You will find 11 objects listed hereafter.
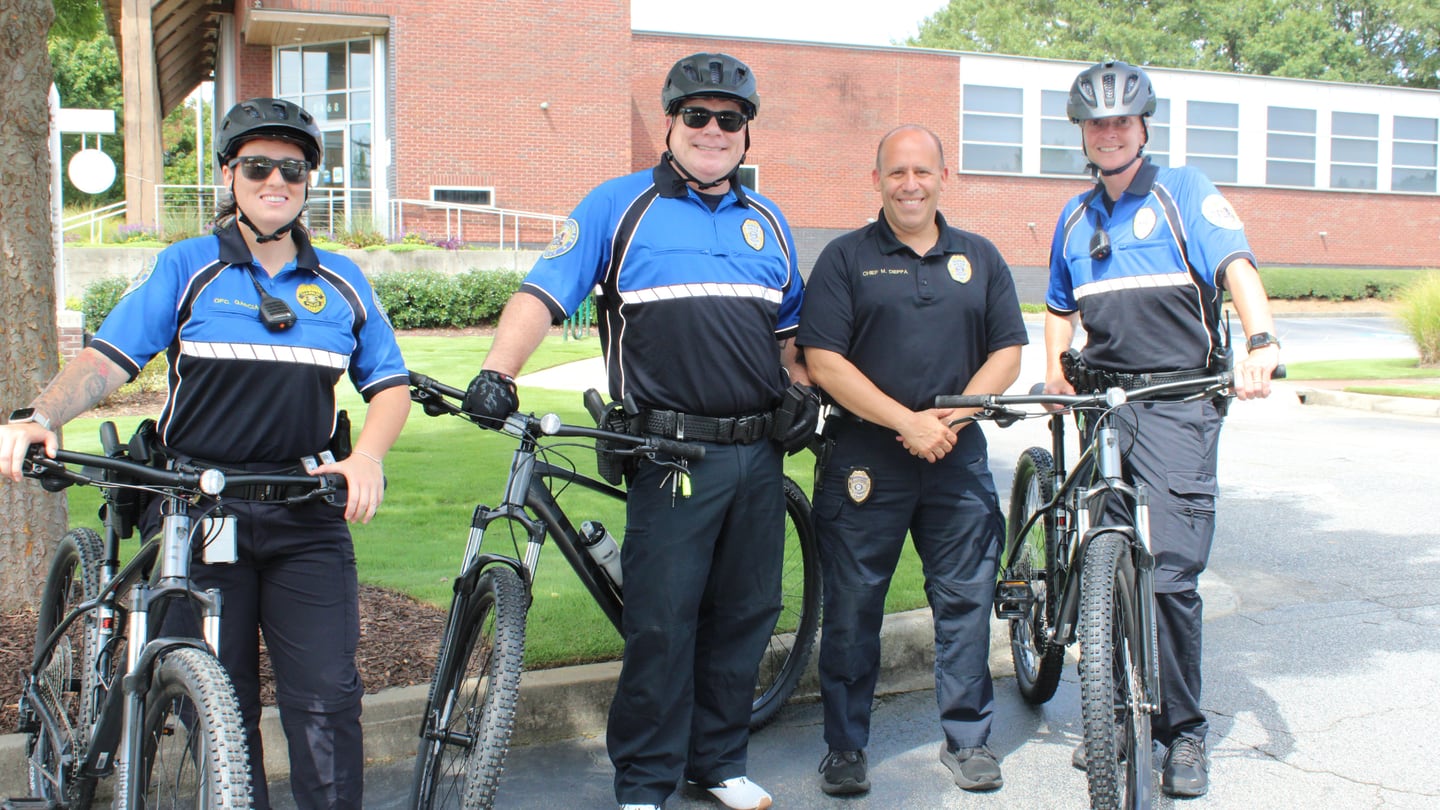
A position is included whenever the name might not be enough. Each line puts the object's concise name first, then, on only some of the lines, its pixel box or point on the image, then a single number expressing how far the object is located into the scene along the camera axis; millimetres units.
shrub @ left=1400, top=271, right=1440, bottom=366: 19516
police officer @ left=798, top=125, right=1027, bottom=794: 4312
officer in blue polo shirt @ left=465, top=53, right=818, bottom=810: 3881
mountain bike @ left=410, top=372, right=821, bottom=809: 3193
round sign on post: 15859
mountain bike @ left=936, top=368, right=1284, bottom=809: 3613
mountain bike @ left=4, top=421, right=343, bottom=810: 2795
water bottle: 4035
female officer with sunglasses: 3246
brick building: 28828
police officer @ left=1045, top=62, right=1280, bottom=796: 4219
